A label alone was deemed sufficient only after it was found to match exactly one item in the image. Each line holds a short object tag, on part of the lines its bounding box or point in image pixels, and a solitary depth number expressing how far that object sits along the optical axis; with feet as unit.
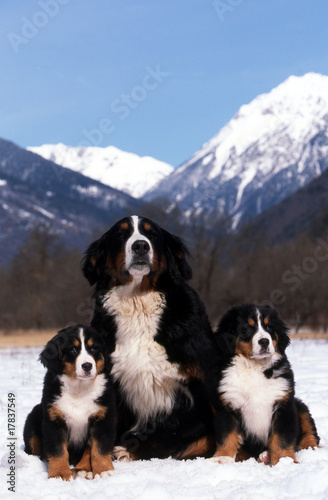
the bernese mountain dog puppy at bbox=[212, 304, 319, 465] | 15.81
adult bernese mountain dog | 16.93
